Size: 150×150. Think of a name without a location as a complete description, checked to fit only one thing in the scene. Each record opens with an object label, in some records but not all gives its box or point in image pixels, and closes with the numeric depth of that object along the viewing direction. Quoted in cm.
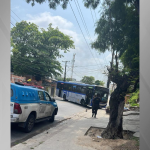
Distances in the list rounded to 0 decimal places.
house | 1716
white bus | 1754
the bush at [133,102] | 1670
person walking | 1116
